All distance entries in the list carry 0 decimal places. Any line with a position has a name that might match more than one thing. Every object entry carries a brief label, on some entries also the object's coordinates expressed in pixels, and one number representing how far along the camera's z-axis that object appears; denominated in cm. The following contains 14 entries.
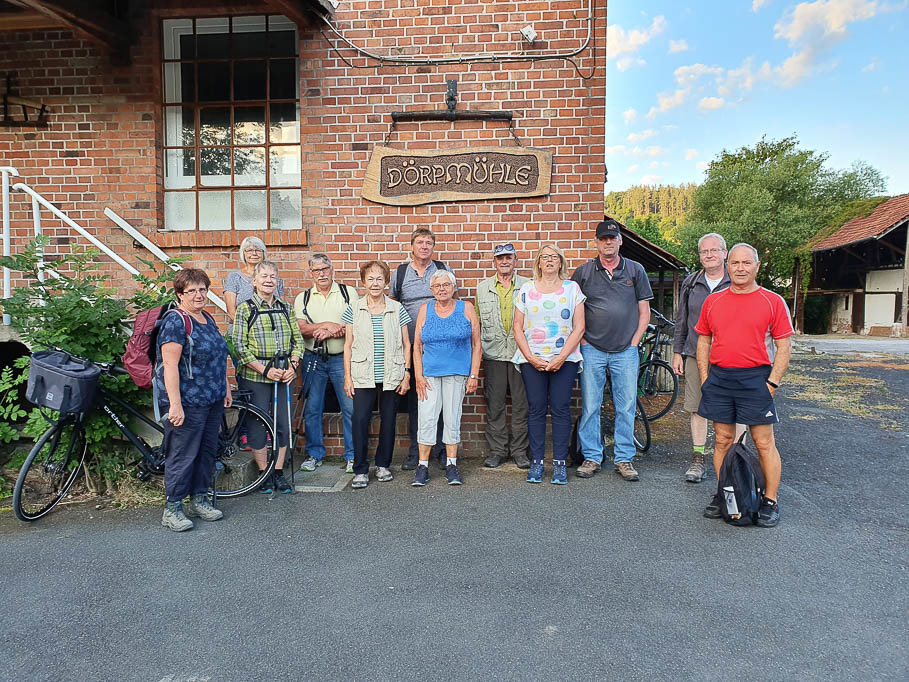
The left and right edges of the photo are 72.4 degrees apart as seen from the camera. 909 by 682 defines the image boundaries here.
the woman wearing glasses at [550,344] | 495
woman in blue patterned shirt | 388
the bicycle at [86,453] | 427
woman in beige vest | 488
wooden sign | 565
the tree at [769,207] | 3353
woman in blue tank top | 489
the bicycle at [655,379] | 777
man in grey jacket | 498
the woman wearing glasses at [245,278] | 503
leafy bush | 439
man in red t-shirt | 401
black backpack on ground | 400
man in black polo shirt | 511
